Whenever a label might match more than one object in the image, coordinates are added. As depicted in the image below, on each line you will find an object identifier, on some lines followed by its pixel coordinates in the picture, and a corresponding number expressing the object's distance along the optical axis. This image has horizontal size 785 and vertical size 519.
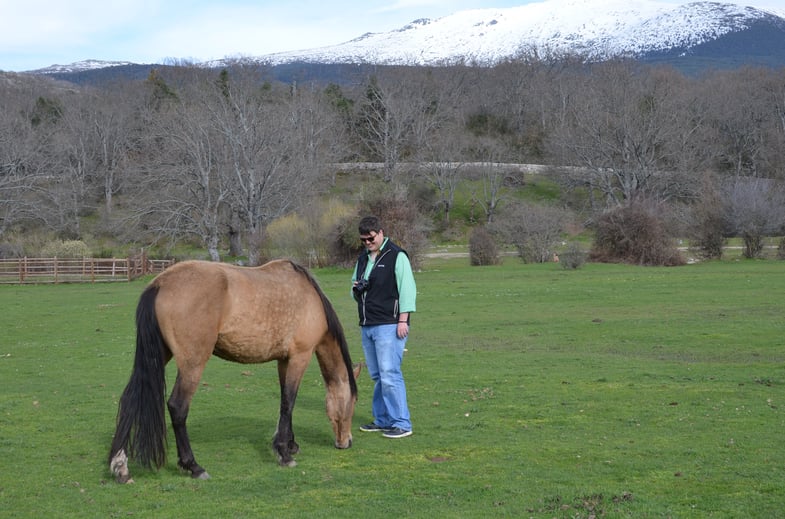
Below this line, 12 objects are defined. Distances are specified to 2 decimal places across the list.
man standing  8.55
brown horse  7.10
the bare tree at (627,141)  63.25
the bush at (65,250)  47.19
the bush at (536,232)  42.75
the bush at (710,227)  41.75
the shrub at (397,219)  40.12
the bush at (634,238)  39.53
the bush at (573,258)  36.59
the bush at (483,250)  43.19
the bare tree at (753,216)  41.06
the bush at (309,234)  42.78
